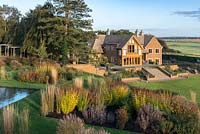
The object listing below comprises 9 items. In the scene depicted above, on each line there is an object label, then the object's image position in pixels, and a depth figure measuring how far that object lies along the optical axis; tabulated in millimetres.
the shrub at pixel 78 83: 10736
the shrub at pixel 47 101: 8424
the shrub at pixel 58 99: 8550
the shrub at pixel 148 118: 7342
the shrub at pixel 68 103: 8472
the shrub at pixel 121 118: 7588
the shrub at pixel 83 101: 8635
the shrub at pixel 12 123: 6324
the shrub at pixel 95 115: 7905
